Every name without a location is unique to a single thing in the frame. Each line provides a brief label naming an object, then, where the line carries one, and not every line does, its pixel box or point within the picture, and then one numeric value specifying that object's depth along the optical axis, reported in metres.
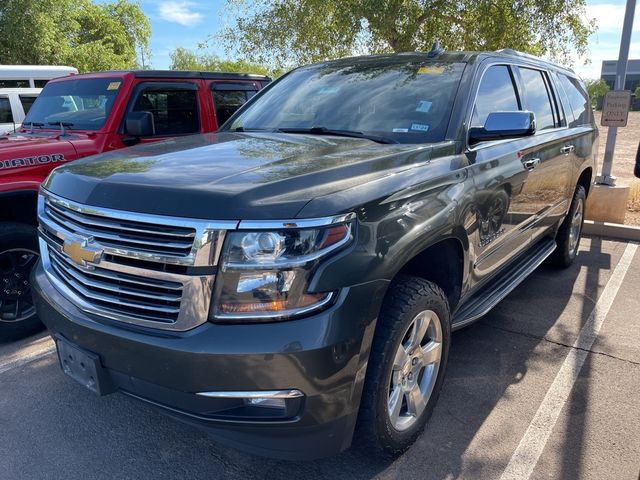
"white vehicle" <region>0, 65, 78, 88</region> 13.53
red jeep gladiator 3.88
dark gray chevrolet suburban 1.94
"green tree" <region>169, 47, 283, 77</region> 39.22
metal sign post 7.21
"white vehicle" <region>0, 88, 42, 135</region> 10.39
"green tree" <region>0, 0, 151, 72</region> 19.83
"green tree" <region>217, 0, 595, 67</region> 9.38
